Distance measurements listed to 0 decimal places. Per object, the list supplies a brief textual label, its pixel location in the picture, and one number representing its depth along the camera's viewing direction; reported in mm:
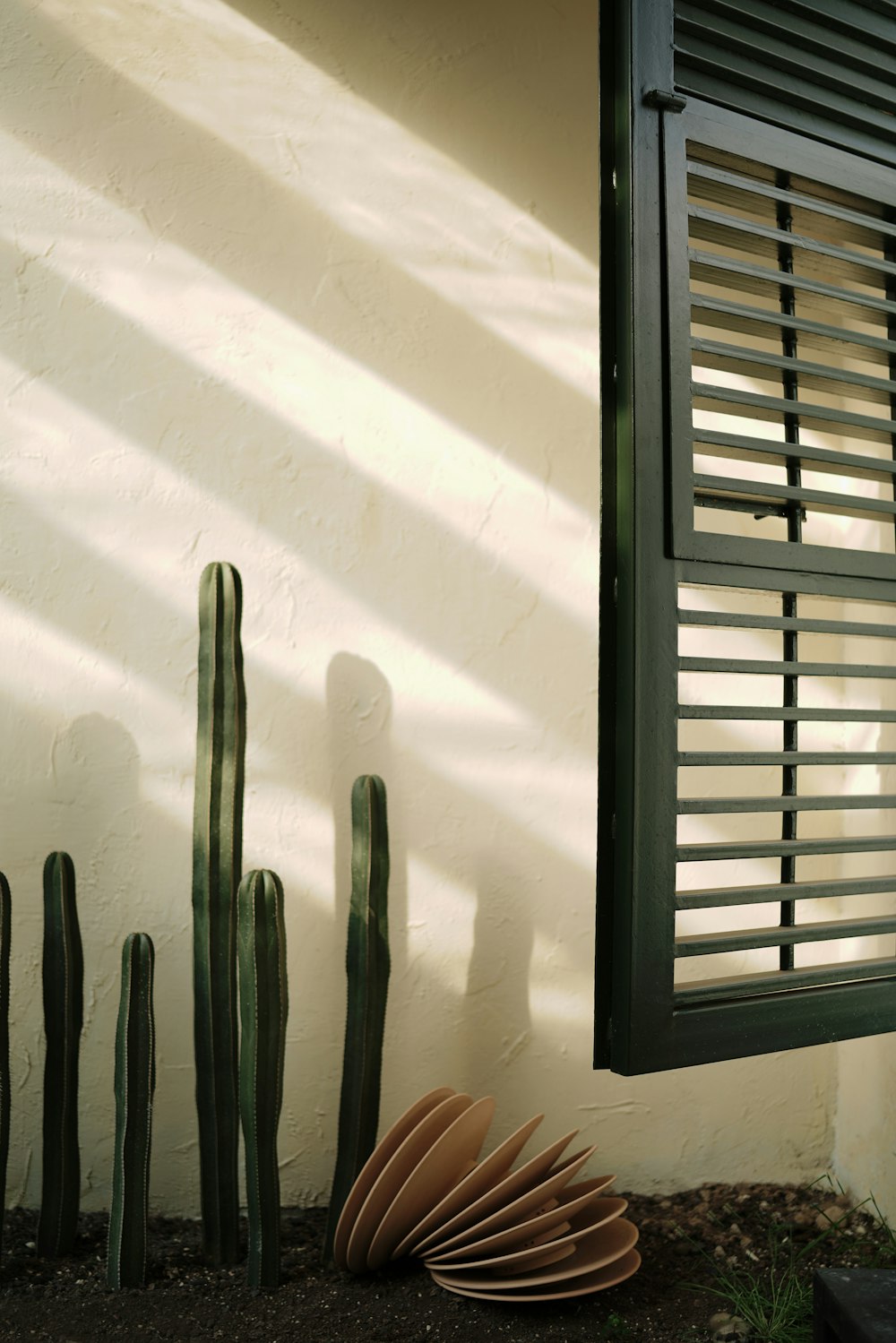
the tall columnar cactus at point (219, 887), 1435
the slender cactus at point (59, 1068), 1421
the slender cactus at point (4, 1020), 1363
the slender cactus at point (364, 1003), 1478
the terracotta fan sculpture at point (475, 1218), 1354
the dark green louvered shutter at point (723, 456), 1019
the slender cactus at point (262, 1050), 1346
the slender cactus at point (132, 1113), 1351
